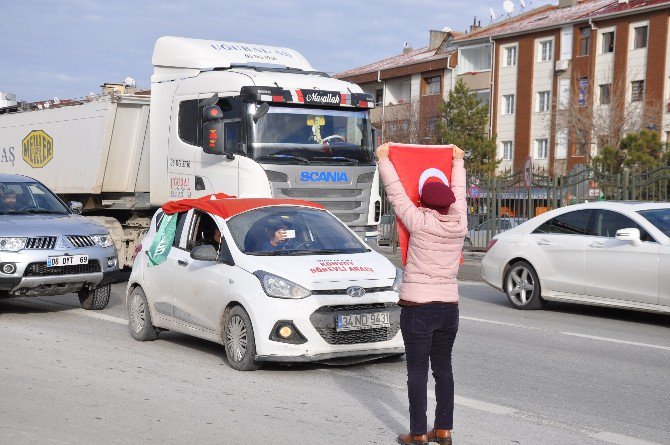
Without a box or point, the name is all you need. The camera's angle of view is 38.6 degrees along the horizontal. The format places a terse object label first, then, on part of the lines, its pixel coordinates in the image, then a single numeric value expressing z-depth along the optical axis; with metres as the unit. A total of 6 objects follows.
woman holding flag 5.90
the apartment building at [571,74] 51.47
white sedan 11.92
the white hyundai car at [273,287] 8.35
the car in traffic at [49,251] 11.81
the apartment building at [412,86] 61.94
